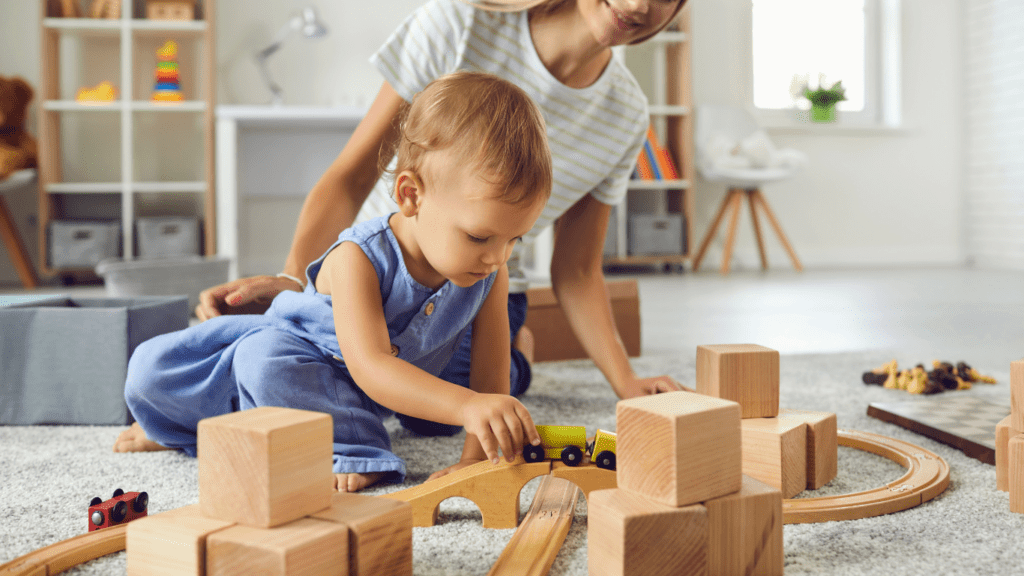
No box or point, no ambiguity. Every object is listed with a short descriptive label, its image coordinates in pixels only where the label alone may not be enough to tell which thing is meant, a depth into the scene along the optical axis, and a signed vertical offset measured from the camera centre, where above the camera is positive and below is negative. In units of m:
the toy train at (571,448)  0.61 -0.13
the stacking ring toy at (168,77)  3.20 +0.82
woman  0.95 +0.20
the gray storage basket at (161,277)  1.81 +0.00
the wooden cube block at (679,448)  0.45 -0.10
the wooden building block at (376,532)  0.46 -0.15
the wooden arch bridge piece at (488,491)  0.61 -0.17
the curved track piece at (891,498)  0.62 -0.18
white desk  3.47 +0.47
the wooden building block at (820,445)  0.70 -0.15
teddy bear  2.82 +0.57
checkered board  0.81 -0.16
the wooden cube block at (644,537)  0.45 -0.15
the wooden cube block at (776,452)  0.66 -0.15
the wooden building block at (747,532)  0.48 -0.16
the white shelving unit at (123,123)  3.10 +0.67
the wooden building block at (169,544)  0.43 -0.15
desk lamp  3.12 +0.99
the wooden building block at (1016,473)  0.62 -0.16
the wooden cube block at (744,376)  0.68 -0.09
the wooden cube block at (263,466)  0.43 -0.11
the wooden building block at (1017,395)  0.64 -0.10
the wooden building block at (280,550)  0.42 -0.15
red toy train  0.59 -0.18
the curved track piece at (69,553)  0.51 -0.18
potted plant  3.88 +0.88
